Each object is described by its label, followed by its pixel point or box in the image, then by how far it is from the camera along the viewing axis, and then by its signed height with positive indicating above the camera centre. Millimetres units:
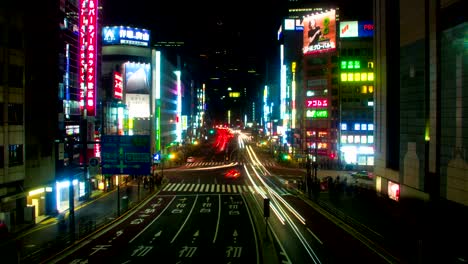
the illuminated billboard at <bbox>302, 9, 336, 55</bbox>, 94875 +19655
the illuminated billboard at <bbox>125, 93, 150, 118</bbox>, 83812 +4402
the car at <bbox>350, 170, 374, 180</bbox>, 61972 -6599
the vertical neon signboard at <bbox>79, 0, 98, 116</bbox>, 45125 +7639
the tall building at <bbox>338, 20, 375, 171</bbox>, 91250 +7039
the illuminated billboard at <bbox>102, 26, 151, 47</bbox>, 84000 +16681
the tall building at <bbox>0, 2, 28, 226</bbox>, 30383 +1000
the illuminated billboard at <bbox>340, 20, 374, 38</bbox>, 91562 +19197
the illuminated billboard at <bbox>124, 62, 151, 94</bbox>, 83438 +8835
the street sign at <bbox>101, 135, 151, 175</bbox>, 30531 -1673
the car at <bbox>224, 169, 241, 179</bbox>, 74825 -7636
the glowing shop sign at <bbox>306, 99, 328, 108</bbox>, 99688 +5152
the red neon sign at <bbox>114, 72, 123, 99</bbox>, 60128 +5613
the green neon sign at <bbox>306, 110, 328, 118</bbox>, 99500 +2976
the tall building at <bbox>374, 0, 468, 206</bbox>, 27359 +1867
